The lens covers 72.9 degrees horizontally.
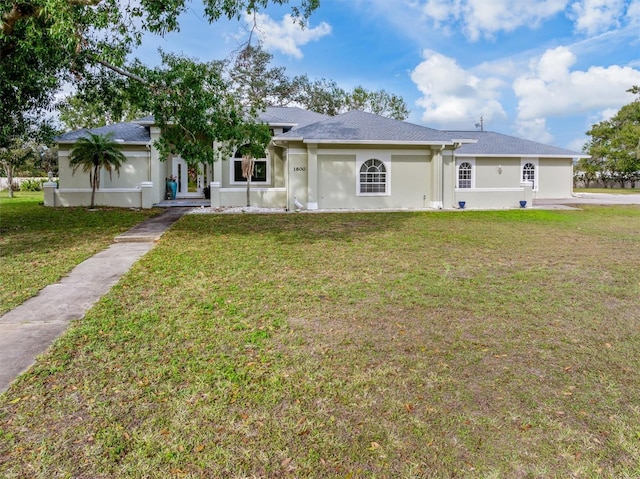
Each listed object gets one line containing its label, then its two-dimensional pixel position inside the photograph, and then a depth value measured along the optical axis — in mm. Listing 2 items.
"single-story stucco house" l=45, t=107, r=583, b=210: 18031
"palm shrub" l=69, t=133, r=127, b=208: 16969
